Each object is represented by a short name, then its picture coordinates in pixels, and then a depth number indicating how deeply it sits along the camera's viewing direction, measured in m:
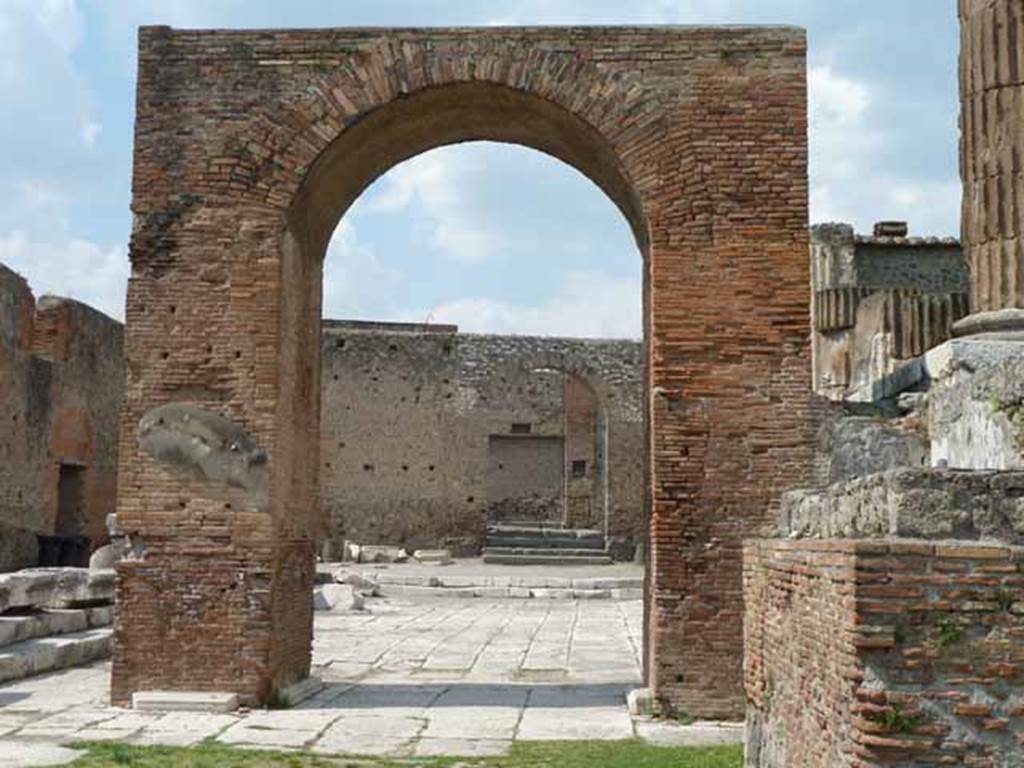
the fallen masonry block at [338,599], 17.88
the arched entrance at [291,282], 8.86
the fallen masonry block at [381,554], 25.56
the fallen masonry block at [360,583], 20.03
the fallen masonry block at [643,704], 8.70
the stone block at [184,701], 8.73
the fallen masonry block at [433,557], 25.42
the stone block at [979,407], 5.19
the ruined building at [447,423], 26.92
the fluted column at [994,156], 8.38
